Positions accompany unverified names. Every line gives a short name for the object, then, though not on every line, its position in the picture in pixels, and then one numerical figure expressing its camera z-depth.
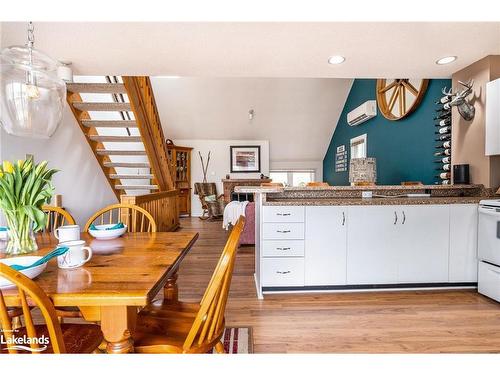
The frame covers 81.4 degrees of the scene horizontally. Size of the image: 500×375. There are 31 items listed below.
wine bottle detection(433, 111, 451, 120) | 3.38
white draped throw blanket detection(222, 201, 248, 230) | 4.81
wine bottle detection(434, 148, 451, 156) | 3.40
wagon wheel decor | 4.08
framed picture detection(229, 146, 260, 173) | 8.45
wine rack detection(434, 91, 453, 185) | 3.37
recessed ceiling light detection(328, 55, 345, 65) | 2.85
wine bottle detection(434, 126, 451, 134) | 3.38
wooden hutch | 8.05
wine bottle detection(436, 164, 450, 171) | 3.41
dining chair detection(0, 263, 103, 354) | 0.80
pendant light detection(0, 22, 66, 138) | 1.41
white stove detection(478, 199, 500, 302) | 2.48
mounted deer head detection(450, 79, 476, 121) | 2.96
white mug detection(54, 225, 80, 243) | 1.42
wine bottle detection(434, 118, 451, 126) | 3.37
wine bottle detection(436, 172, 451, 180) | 3.40
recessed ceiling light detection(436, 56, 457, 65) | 2.83
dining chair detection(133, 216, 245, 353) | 1.03
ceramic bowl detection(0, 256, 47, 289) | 0.96
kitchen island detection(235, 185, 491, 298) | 2.67
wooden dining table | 0.90
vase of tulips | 1.19
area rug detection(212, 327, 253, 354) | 1.77
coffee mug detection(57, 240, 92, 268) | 1.18
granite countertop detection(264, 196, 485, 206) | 2.66
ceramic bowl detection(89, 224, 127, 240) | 1.71
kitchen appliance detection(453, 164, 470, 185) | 3.05
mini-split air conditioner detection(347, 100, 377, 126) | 5.50
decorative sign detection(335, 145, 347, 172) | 7.18
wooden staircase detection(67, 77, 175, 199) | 3.60
